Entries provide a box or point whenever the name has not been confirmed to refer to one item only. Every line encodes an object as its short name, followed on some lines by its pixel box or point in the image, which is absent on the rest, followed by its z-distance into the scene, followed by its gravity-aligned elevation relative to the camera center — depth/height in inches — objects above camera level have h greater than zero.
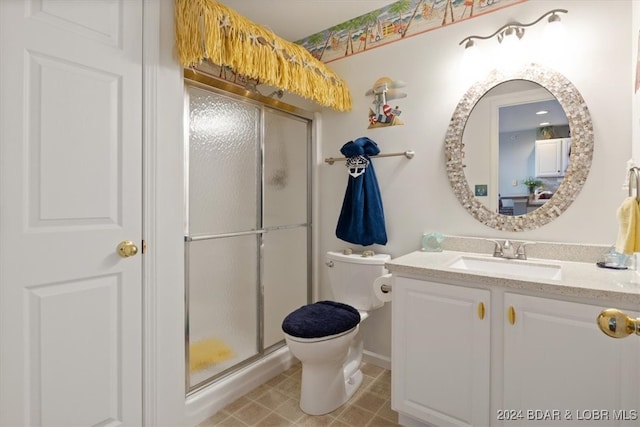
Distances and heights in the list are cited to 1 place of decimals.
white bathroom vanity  44.5 -21.1
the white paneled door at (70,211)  42.8 +0.0
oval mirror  62.6 +13.2
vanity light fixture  62.5 +38.2
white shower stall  67.4 -3.4
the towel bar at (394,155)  81.2 +15.1
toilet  65.0 -25.2
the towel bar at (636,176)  45.6 +5.4
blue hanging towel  82.5 +3.3
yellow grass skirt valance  56.4 +32.9
